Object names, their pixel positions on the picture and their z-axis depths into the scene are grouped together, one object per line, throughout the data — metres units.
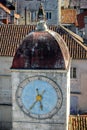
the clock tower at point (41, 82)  26.02
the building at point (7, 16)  57.10
